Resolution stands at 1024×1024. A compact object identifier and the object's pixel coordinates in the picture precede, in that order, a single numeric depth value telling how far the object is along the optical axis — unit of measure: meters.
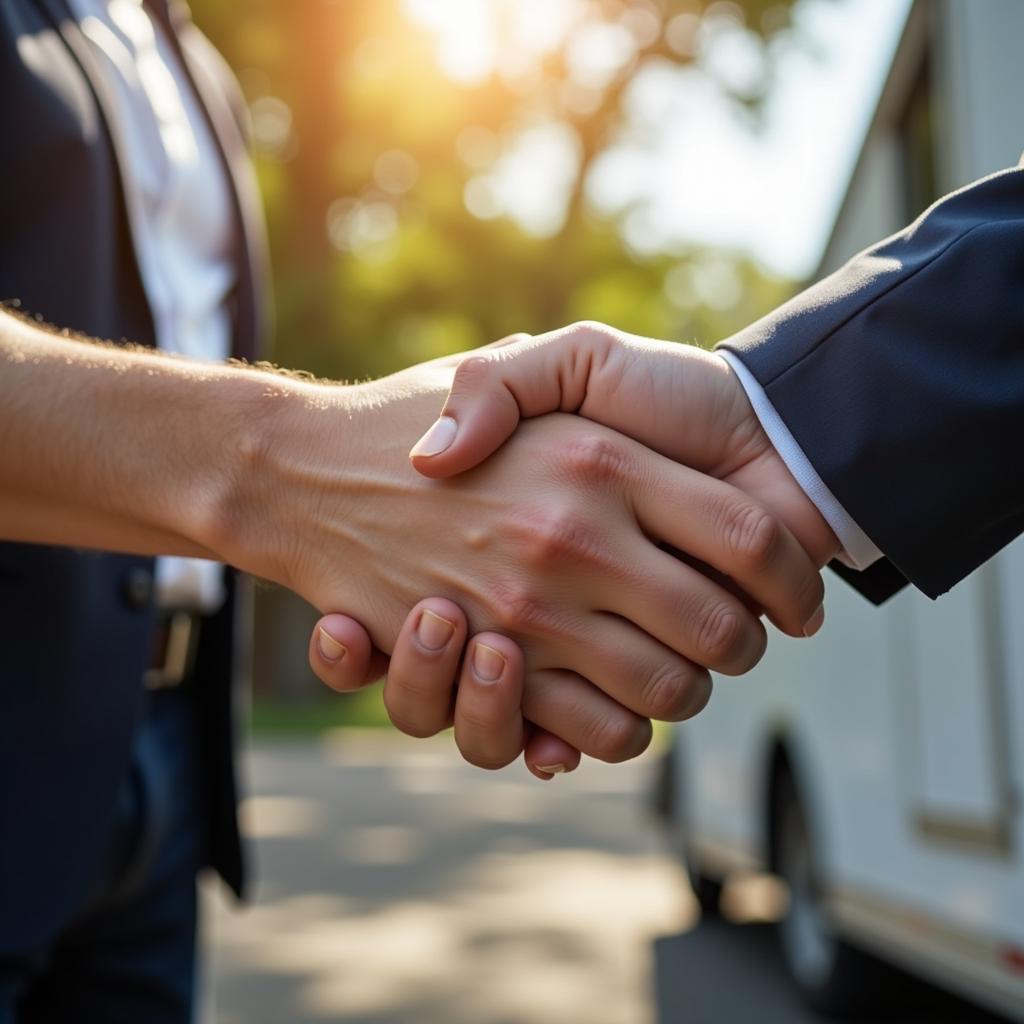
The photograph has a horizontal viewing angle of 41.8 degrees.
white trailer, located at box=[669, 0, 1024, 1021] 3.08
